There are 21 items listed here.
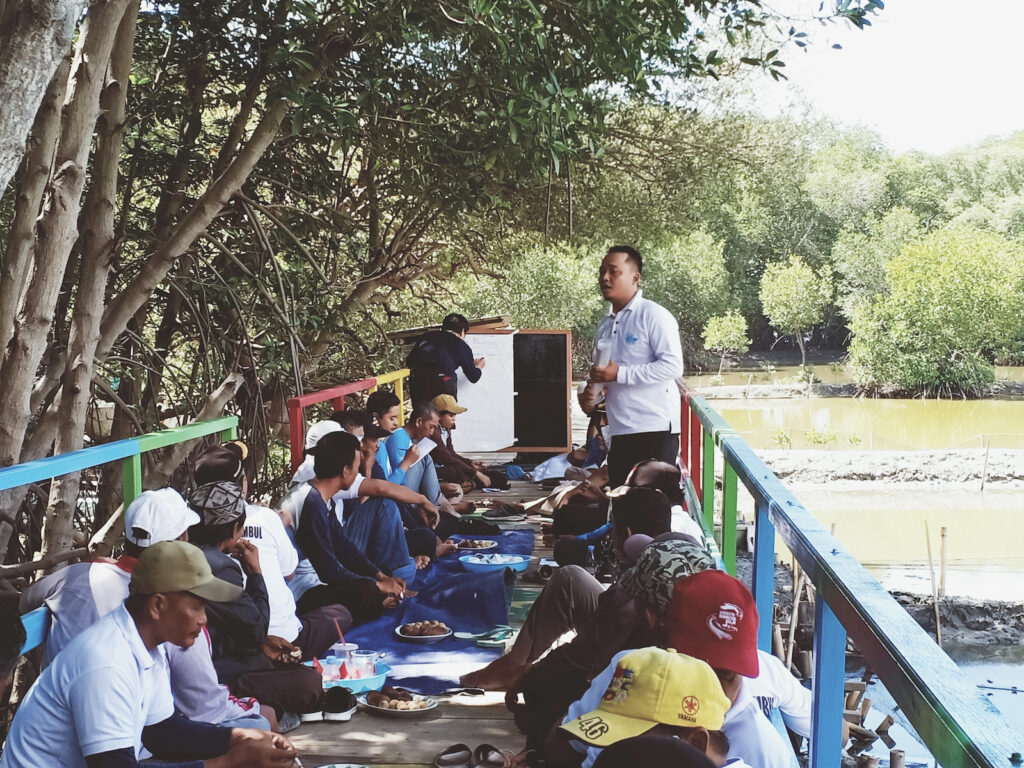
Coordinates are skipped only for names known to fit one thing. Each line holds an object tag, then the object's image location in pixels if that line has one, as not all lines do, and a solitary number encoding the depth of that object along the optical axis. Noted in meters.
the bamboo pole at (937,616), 17.94
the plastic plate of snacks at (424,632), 4.77
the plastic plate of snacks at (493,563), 5.88
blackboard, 12.18
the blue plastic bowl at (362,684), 4.10
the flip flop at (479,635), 4.85
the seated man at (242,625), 3.41
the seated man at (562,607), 3.81
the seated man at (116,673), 2.29
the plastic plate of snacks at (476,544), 6.81
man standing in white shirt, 5.08
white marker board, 12.02
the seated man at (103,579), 2.80
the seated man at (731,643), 2.23
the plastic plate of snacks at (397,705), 3.79
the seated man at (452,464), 8.80
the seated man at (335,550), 4.77
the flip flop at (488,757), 3.30
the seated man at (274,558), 4.02
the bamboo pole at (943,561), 19.31
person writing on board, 9.49
